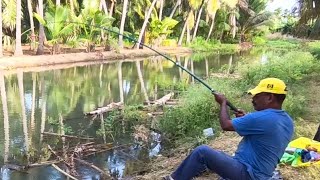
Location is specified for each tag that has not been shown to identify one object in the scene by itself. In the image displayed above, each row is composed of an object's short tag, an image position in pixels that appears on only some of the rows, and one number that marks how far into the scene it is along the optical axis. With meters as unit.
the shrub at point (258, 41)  32.18
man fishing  2.41
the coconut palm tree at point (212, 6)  23.48
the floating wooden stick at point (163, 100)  7.29
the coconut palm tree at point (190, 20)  22.89
